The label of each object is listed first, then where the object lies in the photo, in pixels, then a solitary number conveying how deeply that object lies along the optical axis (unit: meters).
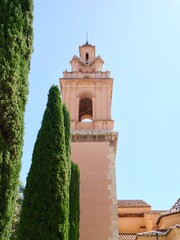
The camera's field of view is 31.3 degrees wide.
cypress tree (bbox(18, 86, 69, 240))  8.24
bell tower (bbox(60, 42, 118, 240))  15.66
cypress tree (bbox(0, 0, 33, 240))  4.93
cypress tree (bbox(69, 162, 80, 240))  11.78
